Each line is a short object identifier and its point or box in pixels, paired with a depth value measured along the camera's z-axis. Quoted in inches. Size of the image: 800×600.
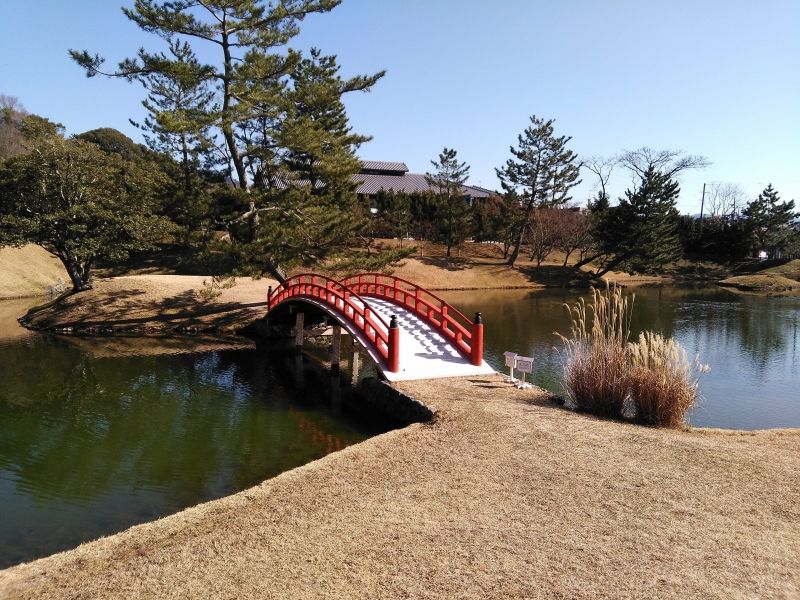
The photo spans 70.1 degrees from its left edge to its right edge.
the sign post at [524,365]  449.7
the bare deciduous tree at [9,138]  2016.5
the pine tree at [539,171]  1806.1
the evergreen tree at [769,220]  2123.5
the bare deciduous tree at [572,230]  1907.0
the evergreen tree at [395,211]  1813.5
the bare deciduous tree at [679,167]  2067.2
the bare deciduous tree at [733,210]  2492.9
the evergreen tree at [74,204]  915.4
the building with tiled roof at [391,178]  2344.1
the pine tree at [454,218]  1833.2
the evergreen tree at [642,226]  1763.0
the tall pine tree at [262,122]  768.9
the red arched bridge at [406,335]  497.7
